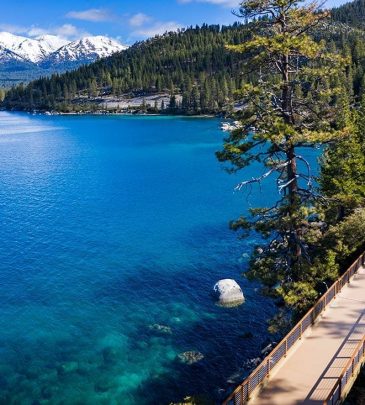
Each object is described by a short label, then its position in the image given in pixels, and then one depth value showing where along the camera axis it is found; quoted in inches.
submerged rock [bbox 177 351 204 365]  1146.7
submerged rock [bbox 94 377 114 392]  1061.8
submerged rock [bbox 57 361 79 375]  1120.8
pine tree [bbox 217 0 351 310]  804.6
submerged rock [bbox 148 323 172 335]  1290.6
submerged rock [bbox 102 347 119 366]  1165.1
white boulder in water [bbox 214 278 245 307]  1423.5
